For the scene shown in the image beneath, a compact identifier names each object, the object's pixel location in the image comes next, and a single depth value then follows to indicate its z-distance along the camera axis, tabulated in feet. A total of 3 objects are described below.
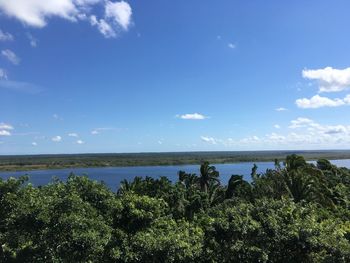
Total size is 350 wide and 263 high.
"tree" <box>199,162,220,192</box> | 162.50
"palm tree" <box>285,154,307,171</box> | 143.52
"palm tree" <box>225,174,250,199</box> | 141.50
